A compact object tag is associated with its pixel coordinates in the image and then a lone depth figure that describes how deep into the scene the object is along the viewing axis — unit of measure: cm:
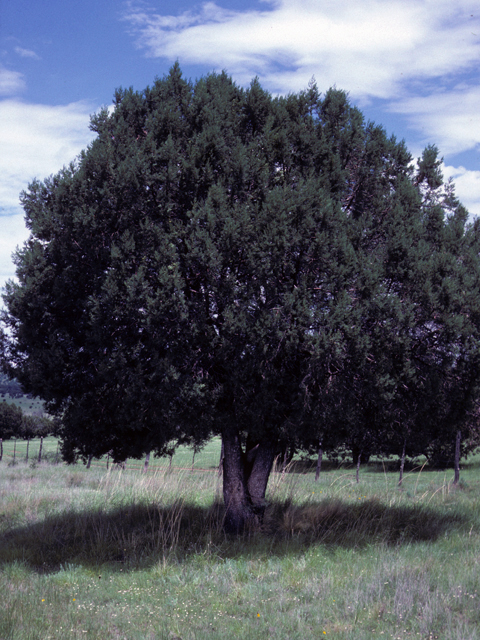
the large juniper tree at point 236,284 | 839
